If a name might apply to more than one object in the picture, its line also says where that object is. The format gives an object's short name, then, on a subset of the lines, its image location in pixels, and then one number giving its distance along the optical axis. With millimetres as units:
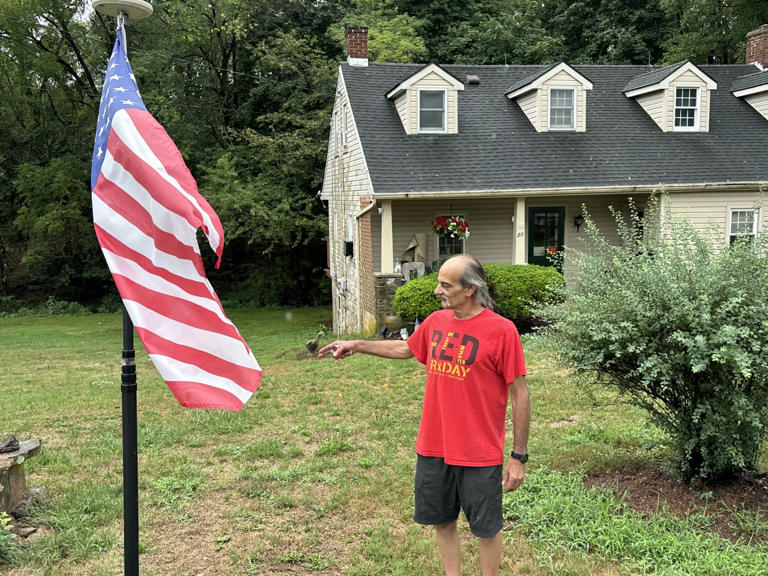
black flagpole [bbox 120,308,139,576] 3170
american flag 3010
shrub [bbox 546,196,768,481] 4215
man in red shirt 3330
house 15062
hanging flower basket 15055
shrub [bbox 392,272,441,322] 12727
